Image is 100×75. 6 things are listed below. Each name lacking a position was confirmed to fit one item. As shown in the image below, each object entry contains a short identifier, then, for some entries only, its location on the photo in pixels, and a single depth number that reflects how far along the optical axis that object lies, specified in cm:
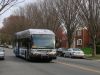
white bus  1671
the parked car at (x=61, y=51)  2909
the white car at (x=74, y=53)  2562
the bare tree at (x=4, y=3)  1500
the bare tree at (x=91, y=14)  2402
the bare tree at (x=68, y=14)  2907
